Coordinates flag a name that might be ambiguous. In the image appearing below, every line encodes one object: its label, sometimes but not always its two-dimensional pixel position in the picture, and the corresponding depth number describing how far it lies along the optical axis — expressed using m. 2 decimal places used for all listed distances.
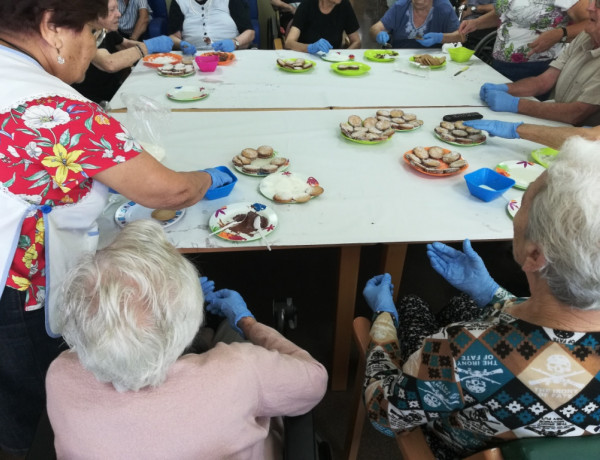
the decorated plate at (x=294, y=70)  2.53
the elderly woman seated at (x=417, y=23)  3.11
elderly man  1.90
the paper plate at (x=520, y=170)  1.55
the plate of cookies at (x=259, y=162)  1.57
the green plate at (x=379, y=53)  2.74
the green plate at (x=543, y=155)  1.65
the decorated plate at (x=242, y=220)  1.28
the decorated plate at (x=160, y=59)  2.59
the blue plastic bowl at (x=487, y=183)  1.42
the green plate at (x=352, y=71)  2.49
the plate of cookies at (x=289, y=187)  1.43
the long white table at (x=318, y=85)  2.16
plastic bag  1.72
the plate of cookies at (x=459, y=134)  1.77
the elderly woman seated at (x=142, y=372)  0.72
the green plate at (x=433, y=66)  2.58
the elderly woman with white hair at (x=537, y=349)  0.67
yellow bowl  2.68
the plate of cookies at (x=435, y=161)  1.56
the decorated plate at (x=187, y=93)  2.12
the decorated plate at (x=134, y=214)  1.34
